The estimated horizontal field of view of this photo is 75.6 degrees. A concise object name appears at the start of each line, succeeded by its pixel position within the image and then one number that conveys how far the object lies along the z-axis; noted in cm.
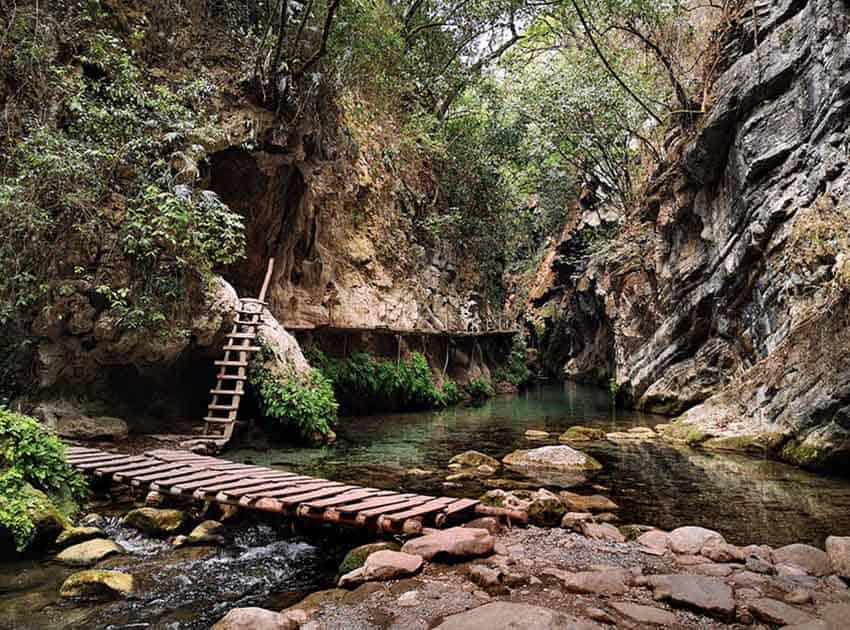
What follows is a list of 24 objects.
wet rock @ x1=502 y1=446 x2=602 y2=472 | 889
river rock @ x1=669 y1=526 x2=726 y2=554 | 489
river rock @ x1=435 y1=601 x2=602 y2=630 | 319
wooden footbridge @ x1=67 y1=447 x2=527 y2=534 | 523
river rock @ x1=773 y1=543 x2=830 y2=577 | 436
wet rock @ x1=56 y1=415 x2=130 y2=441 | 850
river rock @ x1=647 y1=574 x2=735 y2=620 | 357
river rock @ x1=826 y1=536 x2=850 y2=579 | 417
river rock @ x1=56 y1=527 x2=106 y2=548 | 500
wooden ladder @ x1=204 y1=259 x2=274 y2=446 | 984
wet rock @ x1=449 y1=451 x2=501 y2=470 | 895
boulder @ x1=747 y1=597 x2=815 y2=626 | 341
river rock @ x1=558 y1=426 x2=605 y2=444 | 1196
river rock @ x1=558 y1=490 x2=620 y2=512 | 652
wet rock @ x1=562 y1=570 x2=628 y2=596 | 397
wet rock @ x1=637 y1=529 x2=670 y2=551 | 504
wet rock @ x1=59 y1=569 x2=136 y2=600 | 407
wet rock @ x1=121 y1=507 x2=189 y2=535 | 553
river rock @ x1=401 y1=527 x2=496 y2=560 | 461
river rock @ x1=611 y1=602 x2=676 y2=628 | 343
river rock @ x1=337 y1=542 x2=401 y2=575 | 458
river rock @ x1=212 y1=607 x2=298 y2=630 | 338
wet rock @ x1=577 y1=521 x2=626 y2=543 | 538
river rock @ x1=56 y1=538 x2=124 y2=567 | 467
